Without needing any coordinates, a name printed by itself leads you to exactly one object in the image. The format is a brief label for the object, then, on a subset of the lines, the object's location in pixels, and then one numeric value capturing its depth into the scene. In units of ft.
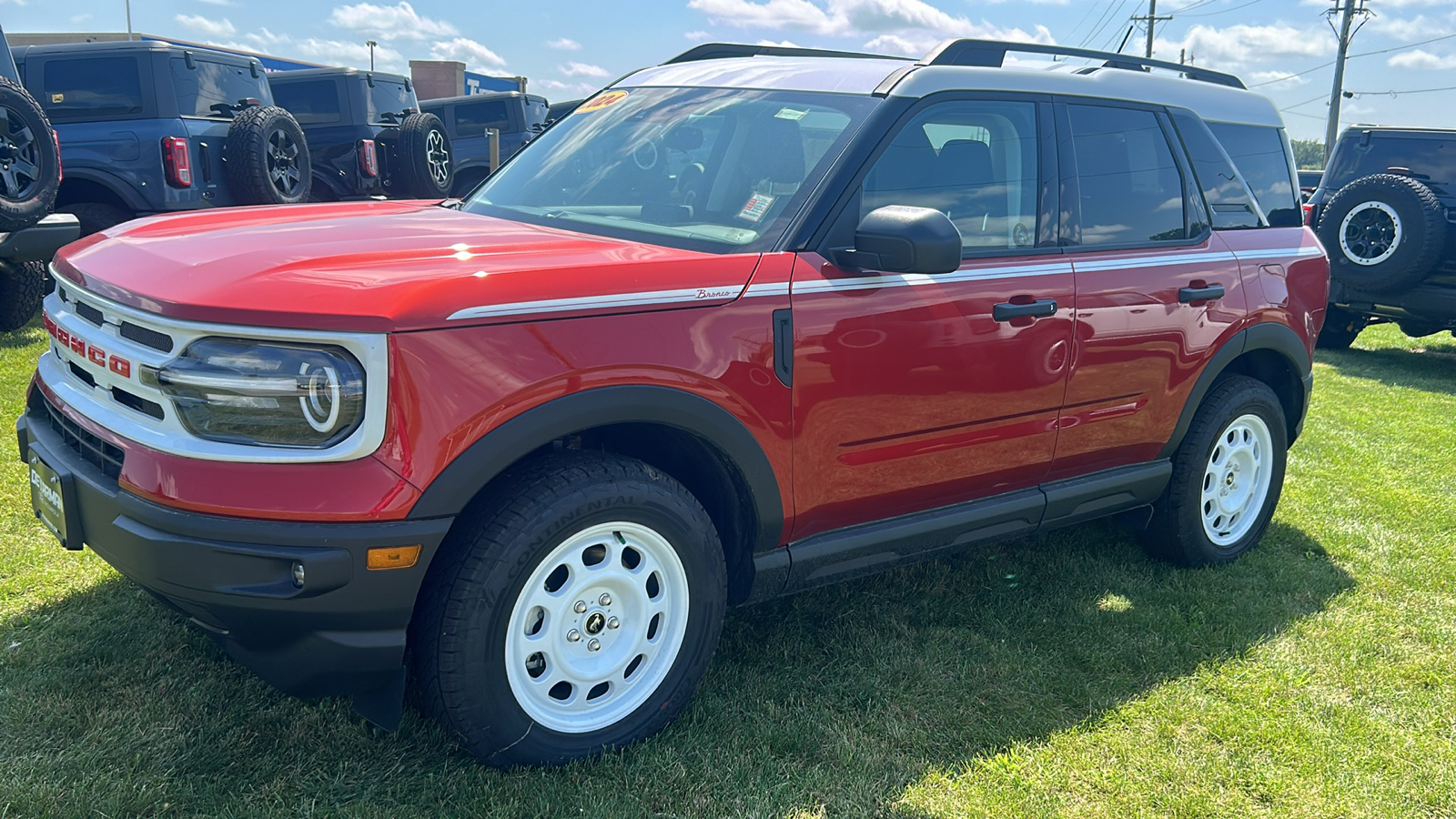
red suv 7.50
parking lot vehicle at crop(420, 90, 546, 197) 52.70
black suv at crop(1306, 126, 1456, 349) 29.45
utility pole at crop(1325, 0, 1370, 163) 114.52
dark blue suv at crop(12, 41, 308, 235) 26.48
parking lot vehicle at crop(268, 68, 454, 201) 39.17
